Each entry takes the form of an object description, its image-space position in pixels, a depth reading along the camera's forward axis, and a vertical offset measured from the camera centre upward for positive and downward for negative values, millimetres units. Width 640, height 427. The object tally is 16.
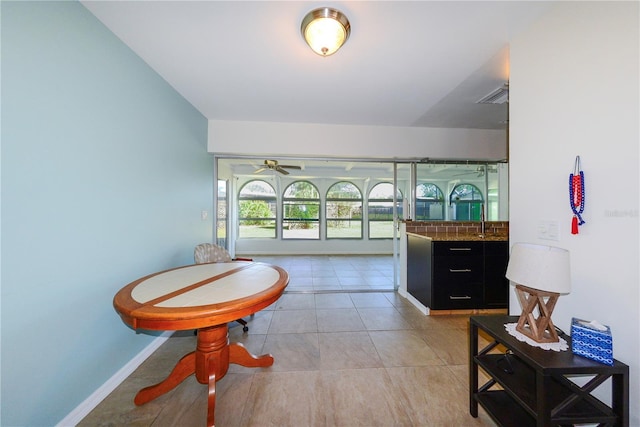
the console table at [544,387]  944 -837
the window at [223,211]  4821 +62
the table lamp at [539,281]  1049 -308
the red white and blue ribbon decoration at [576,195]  1174 +108
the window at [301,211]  6984 +100
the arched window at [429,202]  3648 +206
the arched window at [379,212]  7062 +82
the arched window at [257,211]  6887 +93
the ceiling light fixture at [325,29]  1385 +1173
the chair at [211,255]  2415 -467
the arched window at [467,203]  3668 +195
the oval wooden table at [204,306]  1142 -485
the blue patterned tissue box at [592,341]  968 -546
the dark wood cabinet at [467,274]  2723 -707
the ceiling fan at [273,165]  4405 +976
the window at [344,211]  7062 +108
